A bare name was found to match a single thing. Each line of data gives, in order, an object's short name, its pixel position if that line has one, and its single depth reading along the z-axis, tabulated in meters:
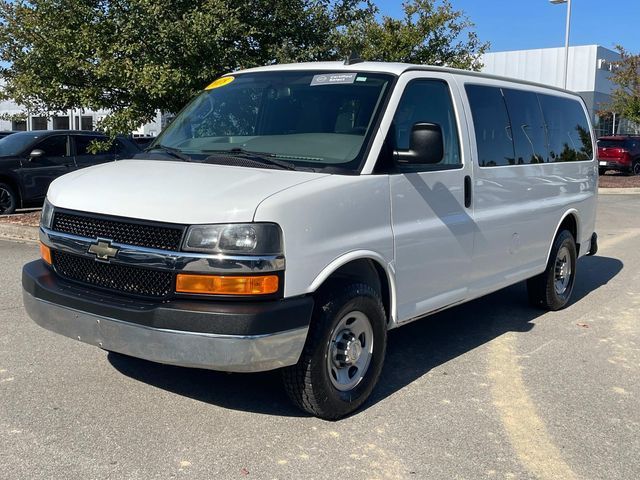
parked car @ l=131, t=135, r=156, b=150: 14.38
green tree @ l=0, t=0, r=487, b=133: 9.55
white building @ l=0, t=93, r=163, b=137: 41.25
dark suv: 13.04
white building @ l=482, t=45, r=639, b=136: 45.78
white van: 3.59
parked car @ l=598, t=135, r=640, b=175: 28.55
